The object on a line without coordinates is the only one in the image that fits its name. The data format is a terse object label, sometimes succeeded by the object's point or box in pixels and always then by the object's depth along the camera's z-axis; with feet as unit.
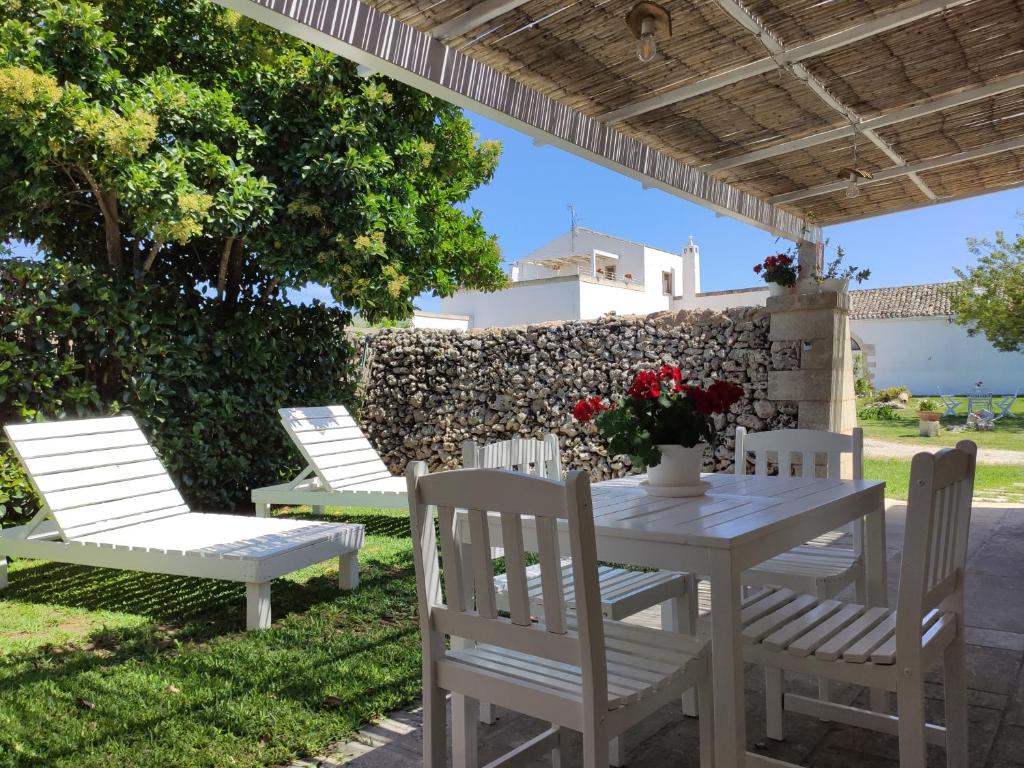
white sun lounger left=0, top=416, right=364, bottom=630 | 11.11
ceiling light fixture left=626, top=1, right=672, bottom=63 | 9.53
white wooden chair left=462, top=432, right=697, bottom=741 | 7.44
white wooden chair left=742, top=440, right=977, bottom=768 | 5.34
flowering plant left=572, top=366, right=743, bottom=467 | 7.35
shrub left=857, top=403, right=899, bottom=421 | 52.03
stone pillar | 18.75
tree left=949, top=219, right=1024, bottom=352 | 58.90
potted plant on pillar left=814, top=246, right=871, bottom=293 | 18.57
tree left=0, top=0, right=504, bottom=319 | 16.98
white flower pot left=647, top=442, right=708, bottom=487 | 7.68
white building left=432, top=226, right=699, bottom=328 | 66.28
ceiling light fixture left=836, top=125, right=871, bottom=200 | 15.64
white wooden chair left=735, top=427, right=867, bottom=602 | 8.19
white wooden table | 5.43
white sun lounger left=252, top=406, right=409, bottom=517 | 17.04
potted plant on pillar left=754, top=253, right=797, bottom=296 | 19.30
